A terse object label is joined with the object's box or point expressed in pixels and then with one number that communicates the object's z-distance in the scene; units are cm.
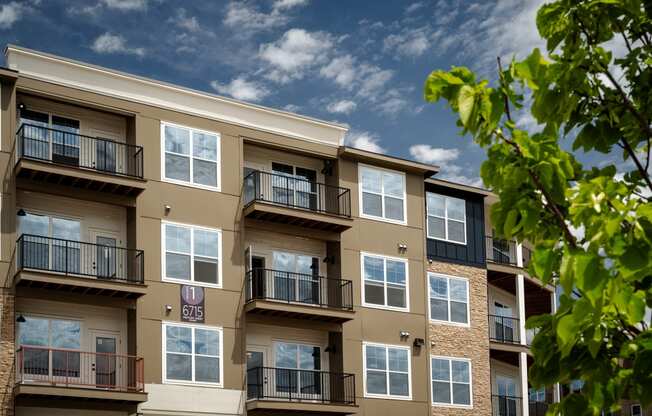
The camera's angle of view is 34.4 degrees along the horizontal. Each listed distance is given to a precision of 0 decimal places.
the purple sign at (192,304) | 3216
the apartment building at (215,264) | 3012
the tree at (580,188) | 440
